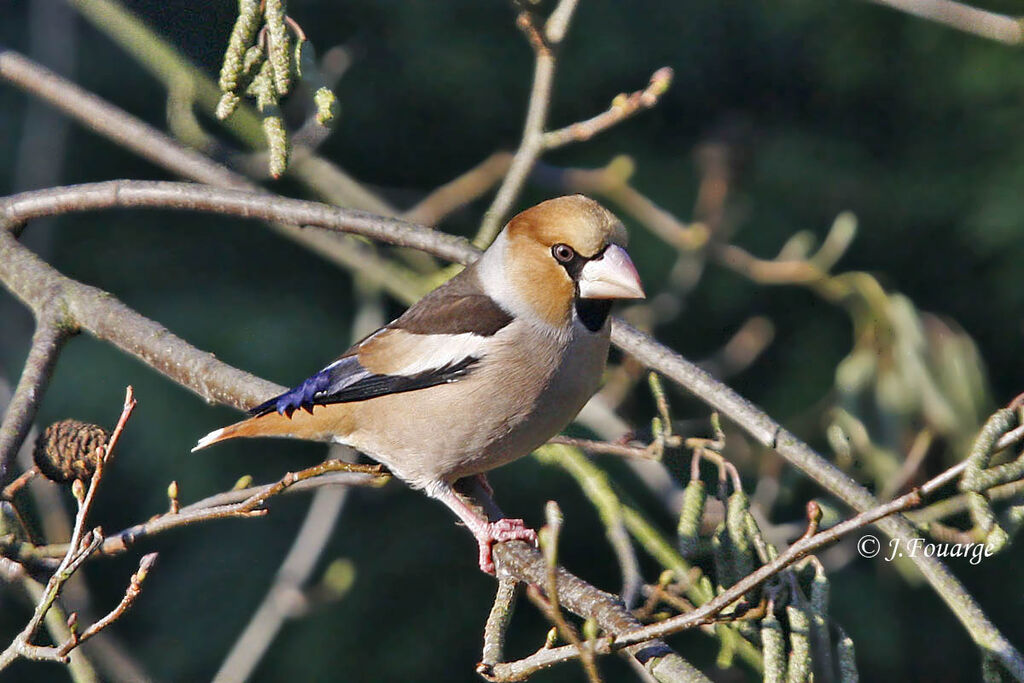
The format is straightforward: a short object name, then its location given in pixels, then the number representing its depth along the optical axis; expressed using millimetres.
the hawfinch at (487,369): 5586
